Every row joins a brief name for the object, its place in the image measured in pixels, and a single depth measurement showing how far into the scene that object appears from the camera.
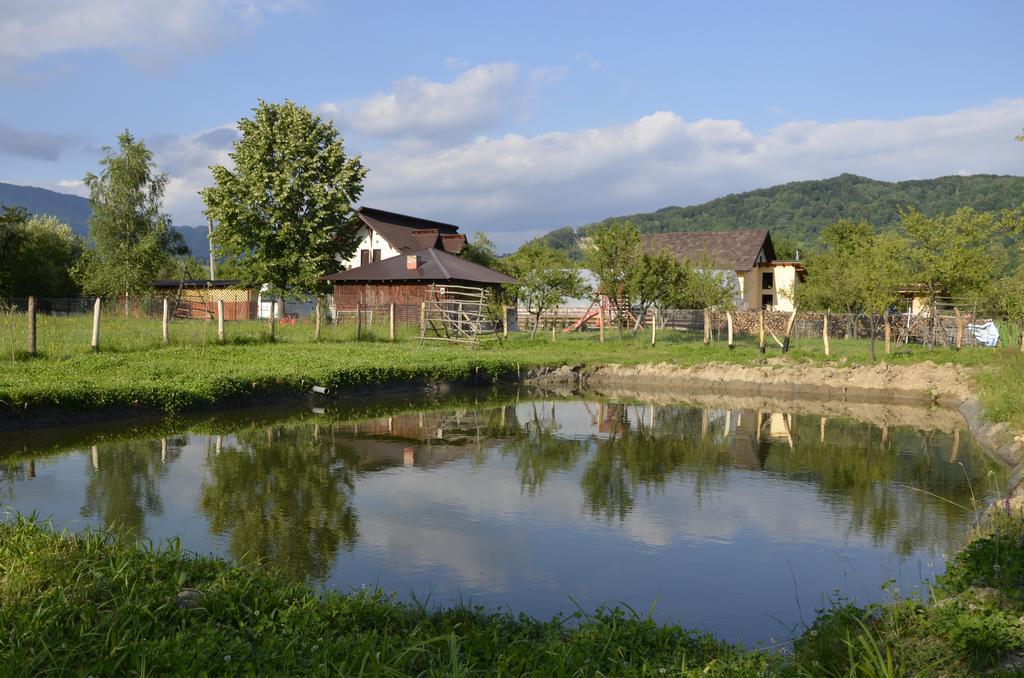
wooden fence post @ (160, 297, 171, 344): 22.31
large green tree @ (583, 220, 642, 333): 33.03
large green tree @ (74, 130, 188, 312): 47.78
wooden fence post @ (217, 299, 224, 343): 23.59
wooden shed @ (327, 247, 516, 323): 44.72
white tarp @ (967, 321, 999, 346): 36.97
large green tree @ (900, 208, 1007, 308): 34.97
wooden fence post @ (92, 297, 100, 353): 19.94
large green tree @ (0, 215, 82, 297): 45.12
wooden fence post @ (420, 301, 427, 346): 29.88
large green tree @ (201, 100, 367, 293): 40.47
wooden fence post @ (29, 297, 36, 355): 18.20
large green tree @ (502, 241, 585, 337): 38.59
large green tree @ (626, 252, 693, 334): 32.94
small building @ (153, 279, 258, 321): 56.12
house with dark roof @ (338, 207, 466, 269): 54.16
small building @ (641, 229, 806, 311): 56.66
